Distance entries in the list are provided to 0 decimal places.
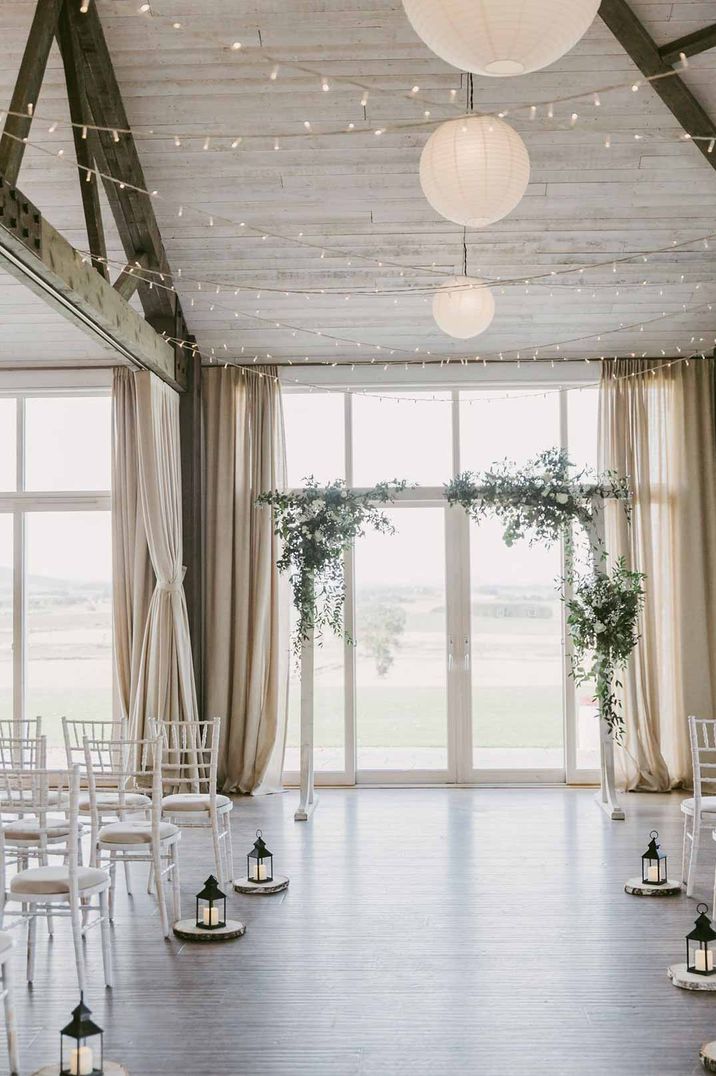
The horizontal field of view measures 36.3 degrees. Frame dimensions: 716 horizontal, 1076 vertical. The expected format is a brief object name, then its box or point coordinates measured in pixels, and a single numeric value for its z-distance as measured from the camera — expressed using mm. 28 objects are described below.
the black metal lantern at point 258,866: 5934
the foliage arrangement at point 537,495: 7926
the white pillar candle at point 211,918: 5219
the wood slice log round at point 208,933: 5133
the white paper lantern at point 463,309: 6316
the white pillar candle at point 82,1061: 3518
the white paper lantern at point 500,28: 2803
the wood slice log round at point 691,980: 4402
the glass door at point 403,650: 9203
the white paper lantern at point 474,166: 4117
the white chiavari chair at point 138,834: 5105
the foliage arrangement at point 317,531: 7969
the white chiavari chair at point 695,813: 5738
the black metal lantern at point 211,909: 5172
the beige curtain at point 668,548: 8781
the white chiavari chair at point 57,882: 4227
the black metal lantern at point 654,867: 5734
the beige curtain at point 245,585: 8906
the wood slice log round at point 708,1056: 3699
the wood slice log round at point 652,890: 5773
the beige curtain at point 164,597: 8266
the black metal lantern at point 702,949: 4379
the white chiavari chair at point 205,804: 5789
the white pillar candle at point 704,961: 4512
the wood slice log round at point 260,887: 5867
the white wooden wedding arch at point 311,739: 7934
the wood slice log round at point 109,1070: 3643
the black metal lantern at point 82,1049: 3357
